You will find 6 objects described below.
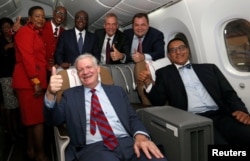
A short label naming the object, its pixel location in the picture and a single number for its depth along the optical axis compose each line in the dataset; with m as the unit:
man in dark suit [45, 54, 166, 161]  2.04
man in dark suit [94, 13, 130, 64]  3.86
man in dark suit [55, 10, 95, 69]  3.72
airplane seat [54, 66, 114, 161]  2.46
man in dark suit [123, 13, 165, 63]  3.86
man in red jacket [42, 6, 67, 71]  4.05
